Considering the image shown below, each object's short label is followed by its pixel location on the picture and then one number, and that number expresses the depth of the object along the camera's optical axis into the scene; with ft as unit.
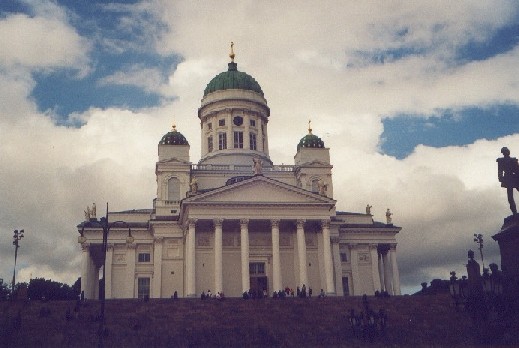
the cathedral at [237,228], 172.04
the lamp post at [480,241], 207.60
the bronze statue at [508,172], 68.49
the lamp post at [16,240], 185.06
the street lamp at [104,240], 88.53
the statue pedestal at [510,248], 64.69
